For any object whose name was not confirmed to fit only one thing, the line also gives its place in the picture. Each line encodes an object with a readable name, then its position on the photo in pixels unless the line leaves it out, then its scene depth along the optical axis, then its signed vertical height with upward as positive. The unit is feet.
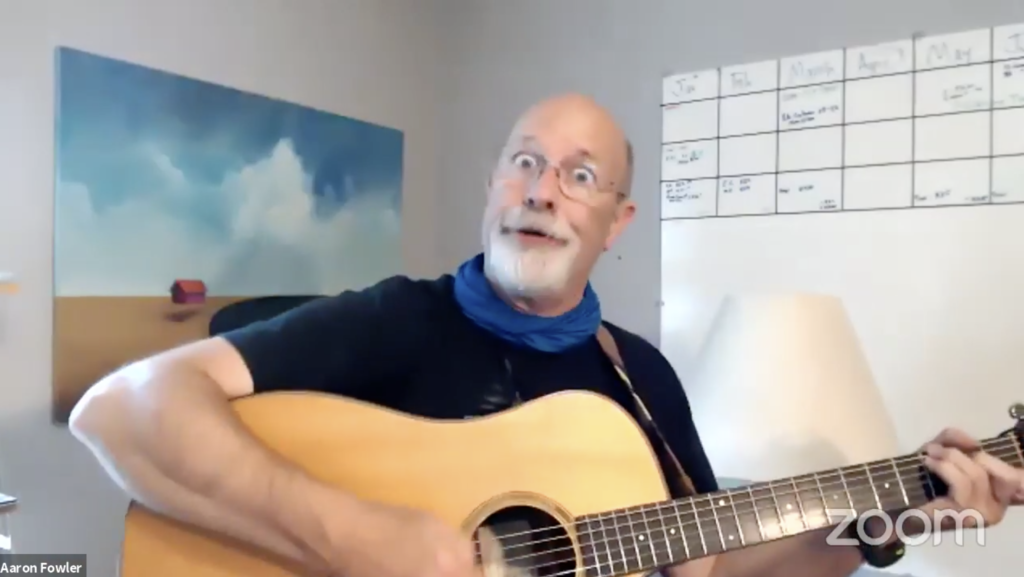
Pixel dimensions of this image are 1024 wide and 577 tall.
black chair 5.19 -0.19
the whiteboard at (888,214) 4.66 +0.47
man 2.68 -0.36
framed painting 4.52 +0.51
